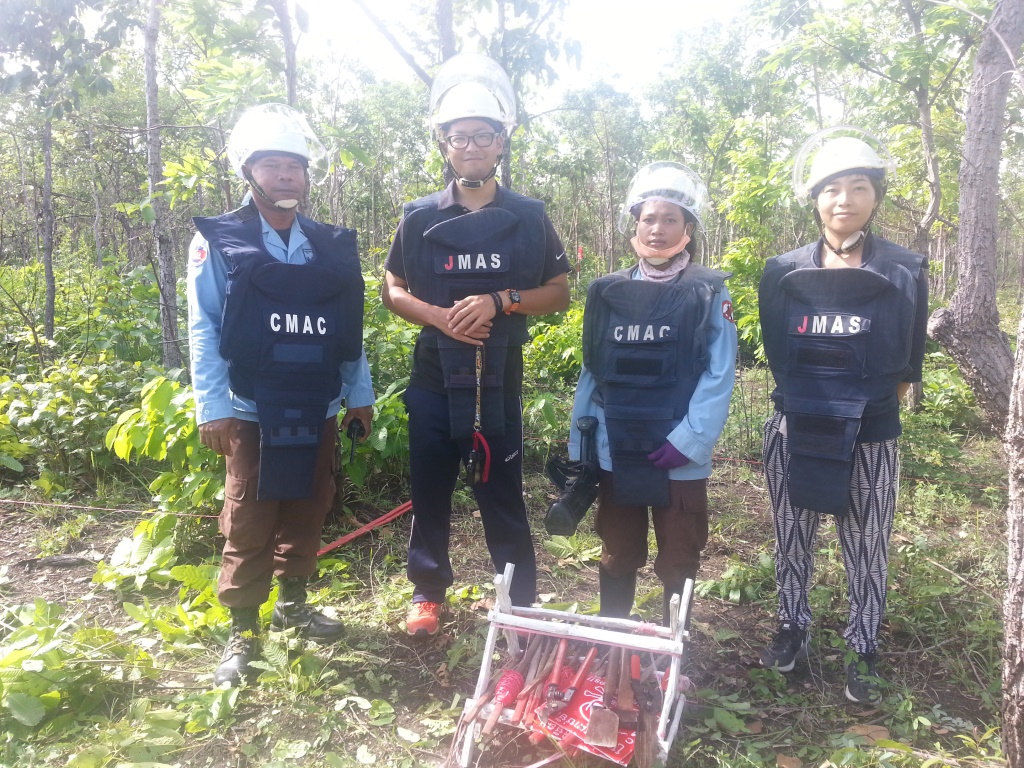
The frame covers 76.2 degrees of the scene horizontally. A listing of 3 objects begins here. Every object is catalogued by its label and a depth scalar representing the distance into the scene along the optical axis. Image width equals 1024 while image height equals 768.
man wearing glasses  2.51
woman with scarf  2.32
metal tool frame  1.99
